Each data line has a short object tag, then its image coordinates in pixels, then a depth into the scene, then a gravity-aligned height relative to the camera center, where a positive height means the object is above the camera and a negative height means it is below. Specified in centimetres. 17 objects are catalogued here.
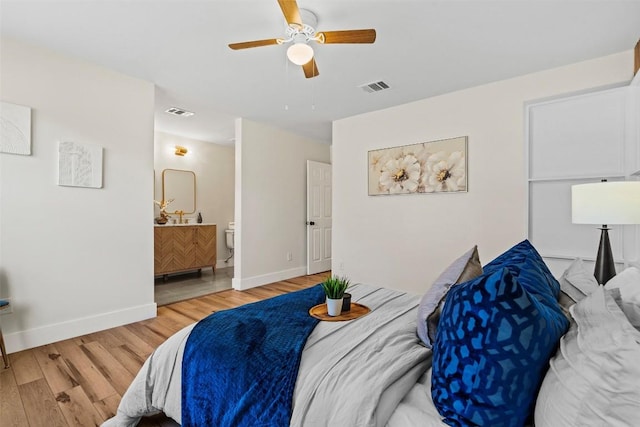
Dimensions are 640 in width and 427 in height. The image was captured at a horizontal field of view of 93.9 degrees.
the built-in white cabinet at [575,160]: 259 +50
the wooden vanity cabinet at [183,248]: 473 -59
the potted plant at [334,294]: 163 -45
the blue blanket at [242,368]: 108 -62
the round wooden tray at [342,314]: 158 -55
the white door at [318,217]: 550 -6
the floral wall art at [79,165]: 269 +45
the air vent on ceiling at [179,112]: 410 +143
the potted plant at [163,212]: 509 +2
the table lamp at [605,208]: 169 +4
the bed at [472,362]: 69 -42
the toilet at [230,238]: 620 -51
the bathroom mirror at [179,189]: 554 +46
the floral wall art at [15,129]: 238 +69
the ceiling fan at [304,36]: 183 +118
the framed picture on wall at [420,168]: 345 +57
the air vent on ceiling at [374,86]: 328 +143
